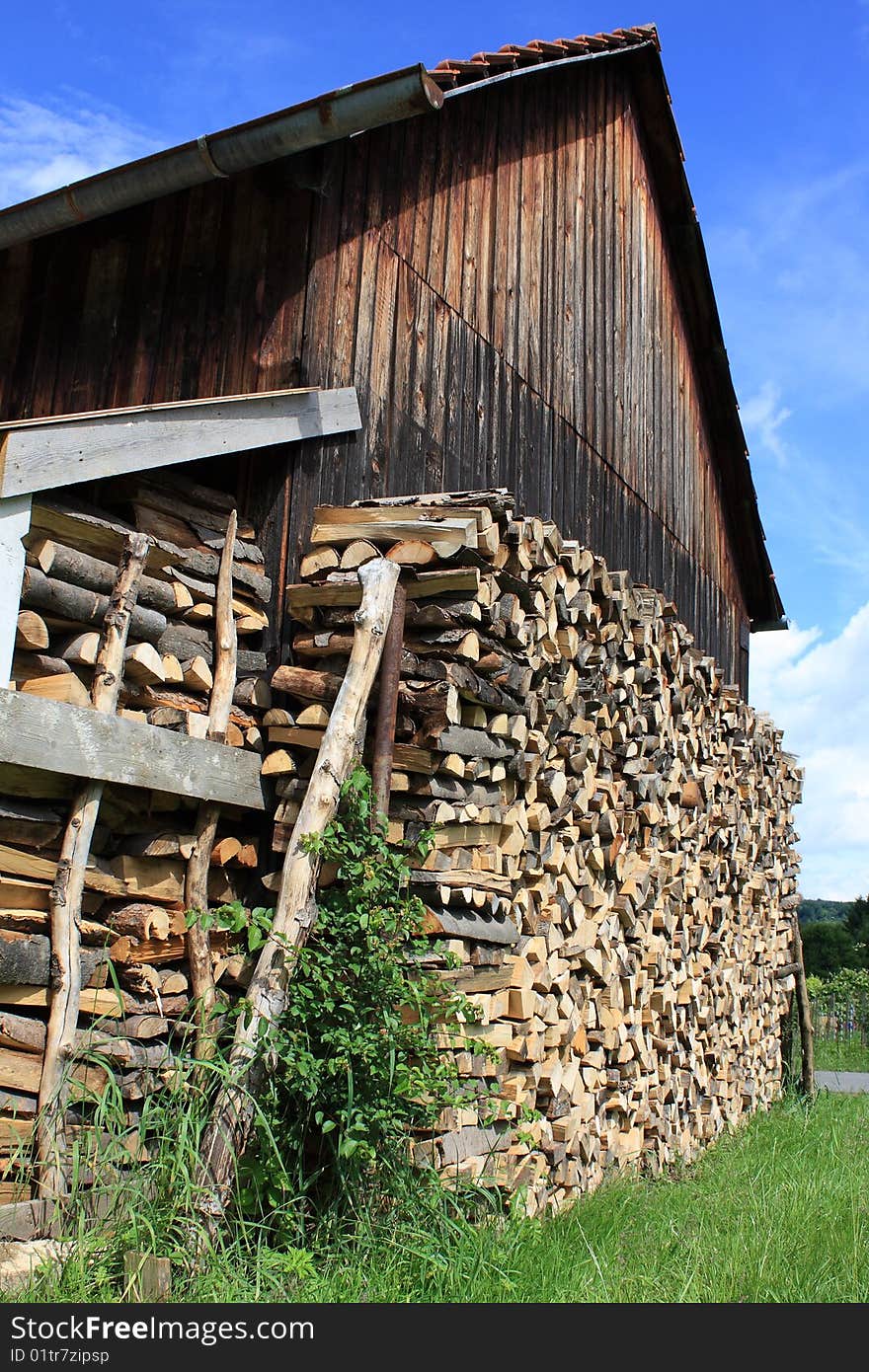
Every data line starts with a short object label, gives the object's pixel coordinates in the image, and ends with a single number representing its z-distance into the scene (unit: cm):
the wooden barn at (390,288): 526
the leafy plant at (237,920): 414
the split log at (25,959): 391
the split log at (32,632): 423
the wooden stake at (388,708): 449
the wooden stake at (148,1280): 333
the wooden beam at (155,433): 409
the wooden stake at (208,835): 439
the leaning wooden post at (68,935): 388
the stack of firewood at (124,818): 401
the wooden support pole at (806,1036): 1080
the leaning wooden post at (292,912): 387
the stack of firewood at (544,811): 462
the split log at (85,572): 434
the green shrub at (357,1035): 396
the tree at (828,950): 2302
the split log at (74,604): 428
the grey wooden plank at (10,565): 403
